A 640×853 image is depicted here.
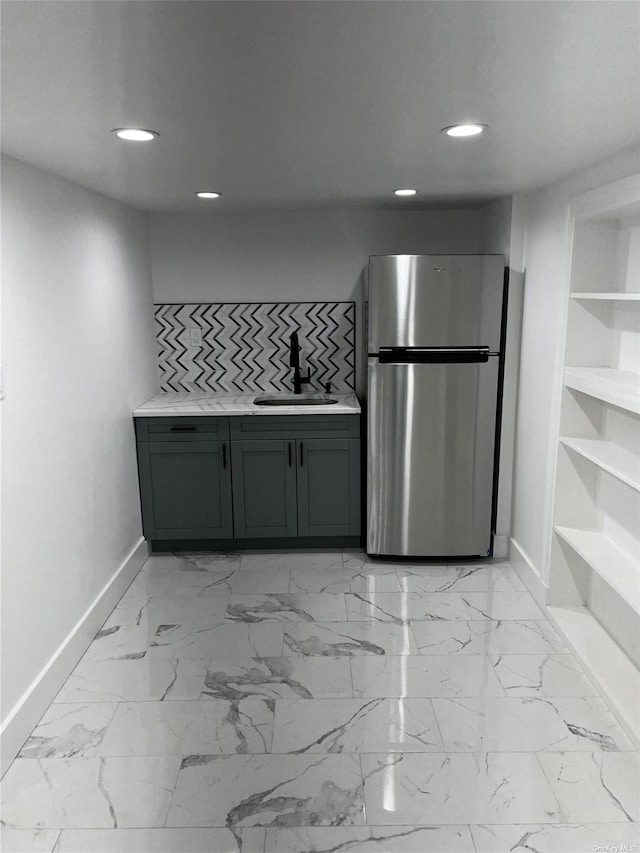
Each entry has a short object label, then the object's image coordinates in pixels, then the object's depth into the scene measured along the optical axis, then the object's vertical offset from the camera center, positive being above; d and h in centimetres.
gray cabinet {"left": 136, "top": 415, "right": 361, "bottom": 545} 396 -112
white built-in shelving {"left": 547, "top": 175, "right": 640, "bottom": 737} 267 -71
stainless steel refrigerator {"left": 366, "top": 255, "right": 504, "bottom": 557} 359 -63
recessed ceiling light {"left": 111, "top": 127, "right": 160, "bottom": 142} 206 +48
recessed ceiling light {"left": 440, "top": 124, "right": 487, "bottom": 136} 207 +49
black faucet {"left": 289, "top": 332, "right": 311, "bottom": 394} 440 -46
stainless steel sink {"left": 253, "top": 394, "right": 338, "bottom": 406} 426 -72
